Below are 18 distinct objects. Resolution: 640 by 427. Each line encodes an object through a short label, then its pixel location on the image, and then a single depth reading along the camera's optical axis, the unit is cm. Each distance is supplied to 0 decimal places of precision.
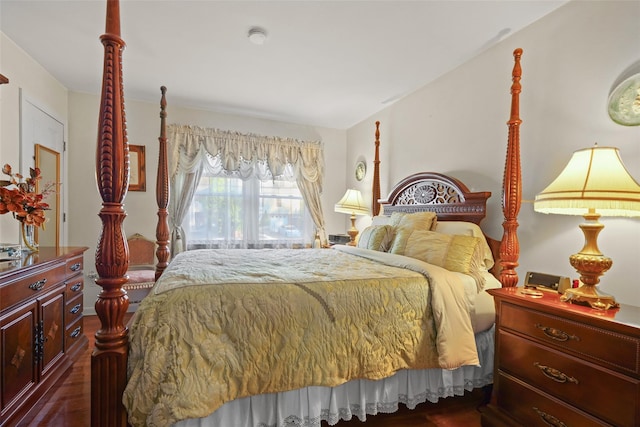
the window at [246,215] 406
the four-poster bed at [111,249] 110
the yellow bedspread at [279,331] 125
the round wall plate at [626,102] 156
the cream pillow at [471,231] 216
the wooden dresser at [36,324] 157
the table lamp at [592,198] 129
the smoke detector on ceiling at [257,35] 227
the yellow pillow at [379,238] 268
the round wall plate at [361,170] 434
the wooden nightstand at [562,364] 116
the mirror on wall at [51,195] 299
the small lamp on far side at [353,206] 394
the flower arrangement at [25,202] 188
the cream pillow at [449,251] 200
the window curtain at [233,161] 385
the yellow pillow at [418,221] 260
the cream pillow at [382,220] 308
